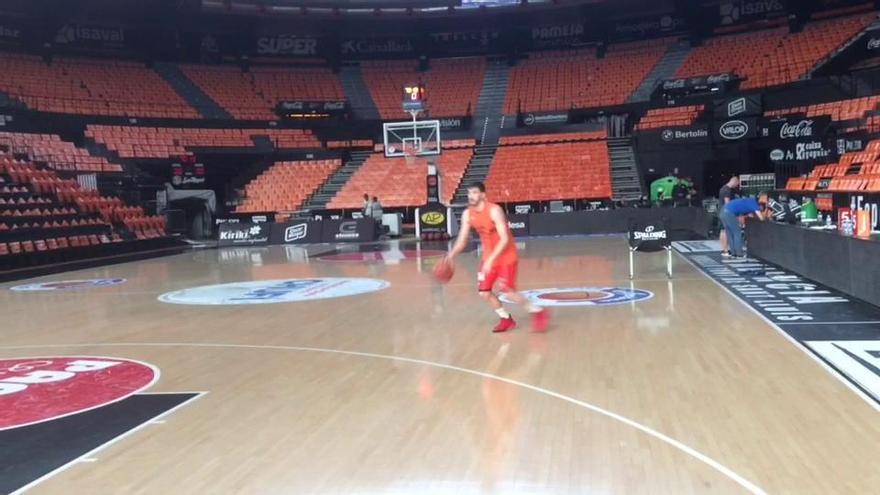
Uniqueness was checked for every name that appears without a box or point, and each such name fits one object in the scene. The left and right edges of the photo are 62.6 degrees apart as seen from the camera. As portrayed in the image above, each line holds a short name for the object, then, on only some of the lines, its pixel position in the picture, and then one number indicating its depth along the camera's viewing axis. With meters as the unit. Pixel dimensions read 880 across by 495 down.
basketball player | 7.44
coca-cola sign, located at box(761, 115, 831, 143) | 22.47
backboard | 27.33
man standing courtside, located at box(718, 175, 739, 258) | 14.09
